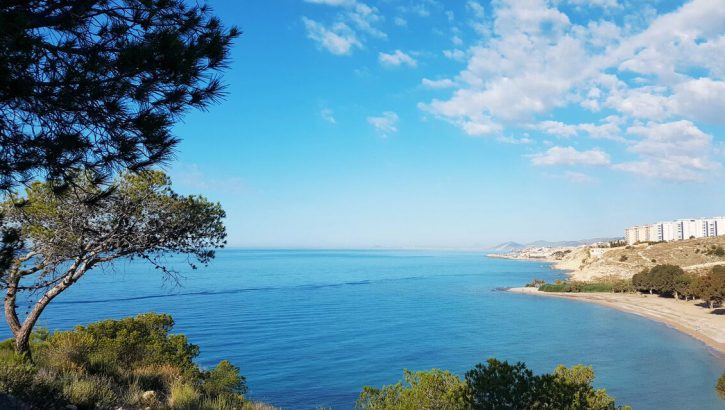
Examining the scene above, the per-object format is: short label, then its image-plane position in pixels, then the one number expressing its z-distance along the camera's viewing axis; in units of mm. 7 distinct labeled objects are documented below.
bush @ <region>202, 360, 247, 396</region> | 13245
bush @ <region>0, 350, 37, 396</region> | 6566
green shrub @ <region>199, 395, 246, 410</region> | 9000
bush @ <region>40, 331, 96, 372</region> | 9508
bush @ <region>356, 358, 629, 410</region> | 9008
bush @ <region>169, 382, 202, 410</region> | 8648
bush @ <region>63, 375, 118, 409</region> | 7527
